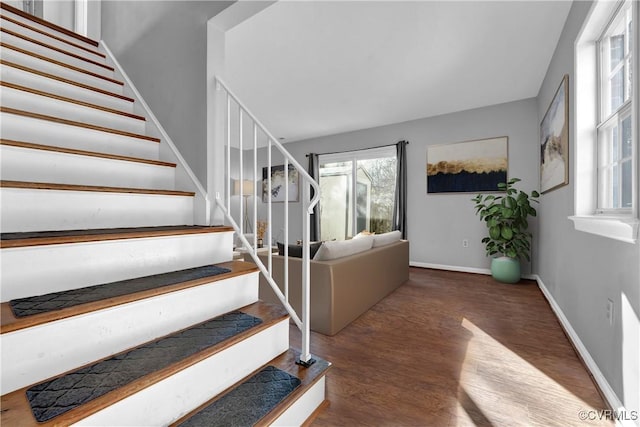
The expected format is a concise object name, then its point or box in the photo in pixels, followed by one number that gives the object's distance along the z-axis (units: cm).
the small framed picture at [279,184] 670
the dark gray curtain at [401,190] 501
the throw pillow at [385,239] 320
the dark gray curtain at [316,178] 613
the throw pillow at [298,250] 246
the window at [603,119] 160
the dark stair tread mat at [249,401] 100
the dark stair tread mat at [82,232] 111
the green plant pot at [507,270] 378
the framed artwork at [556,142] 234
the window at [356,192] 545
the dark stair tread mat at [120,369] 78
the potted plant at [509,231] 377
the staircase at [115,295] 86
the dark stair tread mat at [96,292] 93
